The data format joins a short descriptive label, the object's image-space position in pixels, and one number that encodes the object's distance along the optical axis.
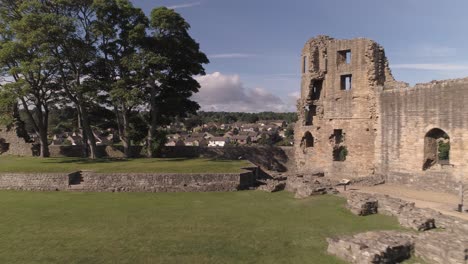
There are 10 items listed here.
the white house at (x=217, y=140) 92.21
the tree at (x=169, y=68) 29.00
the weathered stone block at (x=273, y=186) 20.48
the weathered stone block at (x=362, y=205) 14.53
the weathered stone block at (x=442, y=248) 9.47
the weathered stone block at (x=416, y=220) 12.44
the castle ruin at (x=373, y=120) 20.02
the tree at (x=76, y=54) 26.05
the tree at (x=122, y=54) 26.86
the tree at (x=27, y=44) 24.52
